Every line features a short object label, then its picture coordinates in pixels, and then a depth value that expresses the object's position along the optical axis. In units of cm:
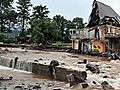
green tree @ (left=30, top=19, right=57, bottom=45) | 5662
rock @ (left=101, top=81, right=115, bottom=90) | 1663
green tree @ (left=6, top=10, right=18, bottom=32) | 7941
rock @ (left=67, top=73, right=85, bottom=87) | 1860
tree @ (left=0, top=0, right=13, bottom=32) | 7838
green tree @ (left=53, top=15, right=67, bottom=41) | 7867
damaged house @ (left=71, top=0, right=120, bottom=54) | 4269
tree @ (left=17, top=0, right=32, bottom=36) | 8238
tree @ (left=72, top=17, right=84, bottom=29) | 8275
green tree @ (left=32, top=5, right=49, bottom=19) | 7436
